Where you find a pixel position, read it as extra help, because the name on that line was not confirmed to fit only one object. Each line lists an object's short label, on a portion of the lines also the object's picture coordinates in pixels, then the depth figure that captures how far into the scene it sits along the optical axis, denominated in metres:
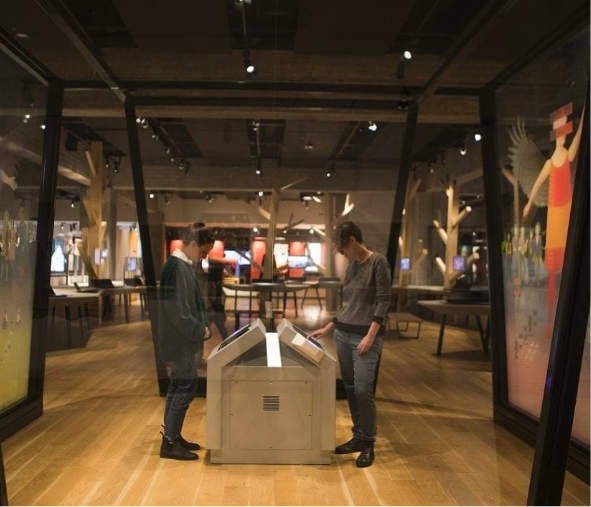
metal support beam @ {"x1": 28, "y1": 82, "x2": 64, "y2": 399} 4.35
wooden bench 6.74
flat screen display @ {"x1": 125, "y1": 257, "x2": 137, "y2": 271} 4.96
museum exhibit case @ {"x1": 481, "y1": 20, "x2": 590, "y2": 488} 3.45
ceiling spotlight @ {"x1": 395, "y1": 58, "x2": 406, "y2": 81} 4.94
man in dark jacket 3.53
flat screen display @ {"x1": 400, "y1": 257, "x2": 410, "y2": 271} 7.45
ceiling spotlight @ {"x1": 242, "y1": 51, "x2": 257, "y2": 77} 4.69
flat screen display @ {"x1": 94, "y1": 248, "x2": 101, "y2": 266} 4.56
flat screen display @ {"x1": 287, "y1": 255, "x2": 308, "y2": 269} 5.29
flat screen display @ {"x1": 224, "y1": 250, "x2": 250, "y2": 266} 5.03
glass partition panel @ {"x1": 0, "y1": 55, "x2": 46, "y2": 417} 3.71
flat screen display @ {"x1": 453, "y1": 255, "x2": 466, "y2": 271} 8.29
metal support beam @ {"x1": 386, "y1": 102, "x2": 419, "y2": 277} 5.31
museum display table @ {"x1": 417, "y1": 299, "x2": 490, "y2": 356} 6.73
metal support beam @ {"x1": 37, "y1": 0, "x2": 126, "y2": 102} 3.82
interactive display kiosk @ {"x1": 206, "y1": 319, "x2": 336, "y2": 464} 3.47
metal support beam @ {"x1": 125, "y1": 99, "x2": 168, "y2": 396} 5.05
